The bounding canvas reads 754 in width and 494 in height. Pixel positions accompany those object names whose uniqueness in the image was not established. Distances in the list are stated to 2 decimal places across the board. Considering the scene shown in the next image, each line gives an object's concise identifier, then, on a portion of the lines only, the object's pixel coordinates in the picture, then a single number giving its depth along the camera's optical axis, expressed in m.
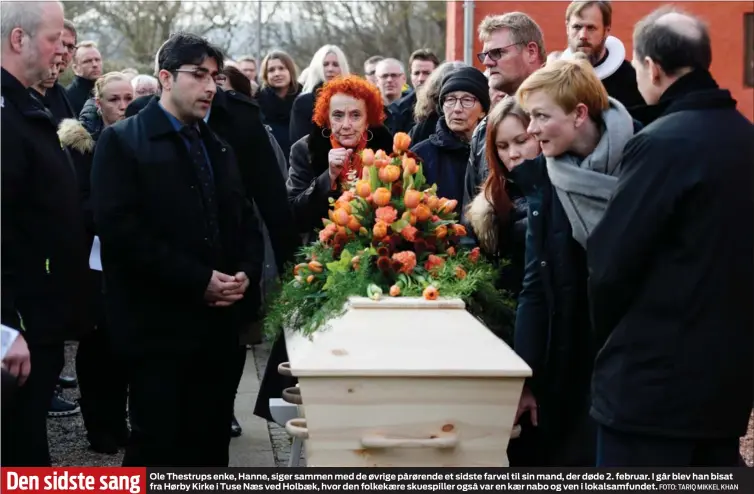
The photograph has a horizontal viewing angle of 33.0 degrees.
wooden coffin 3.73
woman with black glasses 5.64
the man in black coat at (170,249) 4.72
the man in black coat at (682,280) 3.32
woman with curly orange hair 5.68
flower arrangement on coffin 4.44
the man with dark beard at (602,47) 5.85
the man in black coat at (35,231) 3.91
